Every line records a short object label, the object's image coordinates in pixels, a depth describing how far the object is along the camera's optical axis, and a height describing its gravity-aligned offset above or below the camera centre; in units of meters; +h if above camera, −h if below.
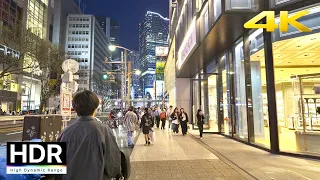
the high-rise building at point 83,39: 94.19 +27.75
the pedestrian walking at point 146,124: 10.44 -0.80
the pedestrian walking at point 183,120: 13.49 -0.86
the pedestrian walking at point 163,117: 17.84 -0.84
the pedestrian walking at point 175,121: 14.05 -0.91
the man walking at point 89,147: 1.80 -0.32
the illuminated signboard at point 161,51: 42.90 +10.23
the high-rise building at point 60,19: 81.06 +31.49
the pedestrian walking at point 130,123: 9.95 -0.72
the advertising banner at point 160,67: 40.86 +6.90
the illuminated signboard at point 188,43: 11.64 +3.67
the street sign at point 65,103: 5.54 +0.09
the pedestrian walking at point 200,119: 12.20 -0.69
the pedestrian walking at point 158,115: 20.10 -0.78
